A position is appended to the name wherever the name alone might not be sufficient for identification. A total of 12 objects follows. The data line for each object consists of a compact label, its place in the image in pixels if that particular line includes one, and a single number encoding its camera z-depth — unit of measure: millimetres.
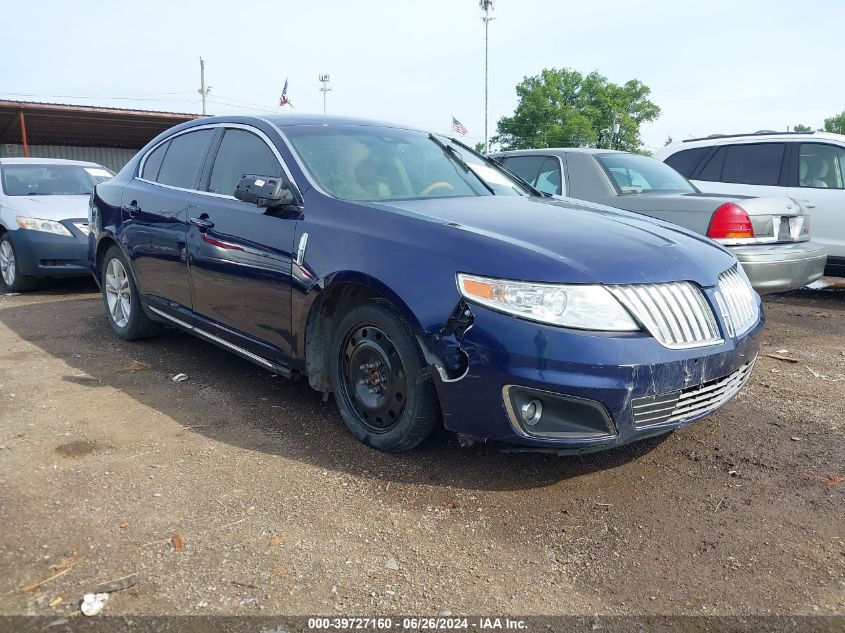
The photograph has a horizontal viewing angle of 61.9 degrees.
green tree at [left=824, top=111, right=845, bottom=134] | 102188
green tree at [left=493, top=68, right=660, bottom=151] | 65438
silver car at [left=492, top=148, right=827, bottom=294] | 5547
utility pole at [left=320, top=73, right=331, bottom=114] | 59581
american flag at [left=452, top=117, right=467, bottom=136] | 26756
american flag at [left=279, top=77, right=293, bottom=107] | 34094
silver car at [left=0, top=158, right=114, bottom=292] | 7504
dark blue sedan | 2752
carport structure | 23125
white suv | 7445
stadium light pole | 45500
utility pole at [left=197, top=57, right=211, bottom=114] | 53356
